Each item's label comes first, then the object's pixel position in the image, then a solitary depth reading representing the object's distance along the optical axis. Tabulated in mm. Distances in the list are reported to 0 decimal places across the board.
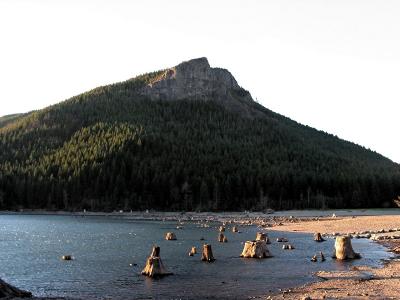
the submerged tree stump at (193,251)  70494
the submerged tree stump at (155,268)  52459
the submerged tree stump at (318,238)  85688
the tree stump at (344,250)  61562
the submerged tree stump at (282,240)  84850
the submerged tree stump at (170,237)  94138
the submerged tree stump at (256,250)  65250
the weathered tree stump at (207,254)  63844
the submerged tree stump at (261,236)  76725
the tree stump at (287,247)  74875
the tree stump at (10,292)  39984
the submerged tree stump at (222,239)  87250
